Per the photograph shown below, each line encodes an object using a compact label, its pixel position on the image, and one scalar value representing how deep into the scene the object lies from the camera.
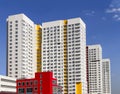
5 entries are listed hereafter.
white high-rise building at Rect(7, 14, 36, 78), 162.50
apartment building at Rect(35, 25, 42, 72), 187.00
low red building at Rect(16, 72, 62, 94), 127.25
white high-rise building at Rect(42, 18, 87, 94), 172.62
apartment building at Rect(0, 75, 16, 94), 147.12
